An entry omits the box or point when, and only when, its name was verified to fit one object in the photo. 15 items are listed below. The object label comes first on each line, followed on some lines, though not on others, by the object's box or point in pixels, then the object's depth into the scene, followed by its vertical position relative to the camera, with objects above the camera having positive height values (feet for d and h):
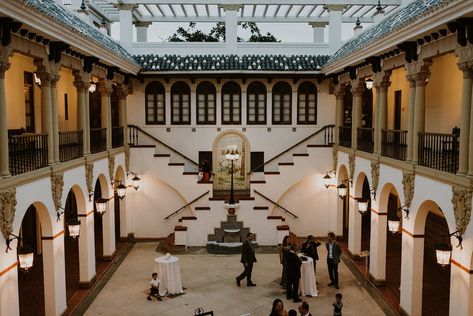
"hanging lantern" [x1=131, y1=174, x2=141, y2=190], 67.67 -8.93
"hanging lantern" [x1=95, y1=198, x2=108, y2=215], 52.37 -9.36
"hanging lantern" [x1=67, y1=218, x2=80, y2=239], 42.45 -9.59
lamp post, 63.52 -5.28
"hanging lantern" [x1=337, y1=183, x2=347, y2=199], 60.08 -8.93
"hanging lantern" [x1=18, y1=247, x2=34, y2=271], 33.12 -9.47
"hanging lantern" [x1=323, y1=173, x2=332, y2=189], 68.54 -8.76
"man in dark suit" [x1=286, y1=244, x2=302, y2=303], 46.85 -14.57
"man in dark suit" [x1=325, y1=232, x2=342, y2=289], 49.67 -14.18
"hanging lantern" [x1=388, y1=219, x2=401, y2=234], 43.37 -9.47
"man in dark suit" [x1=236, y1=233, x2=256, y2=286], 50.49 -14.44
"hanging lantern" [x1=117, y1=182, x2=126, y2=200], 61.48 -9.14
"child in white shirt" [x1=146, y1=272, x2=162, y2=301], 47.32 -16.35
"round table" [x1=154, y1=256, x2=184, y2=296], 48.55 -15.69
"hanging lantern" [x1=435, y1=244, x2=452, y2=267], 32.83 -9.04
